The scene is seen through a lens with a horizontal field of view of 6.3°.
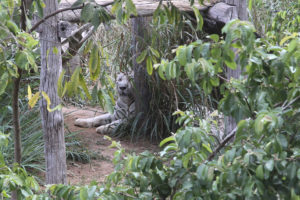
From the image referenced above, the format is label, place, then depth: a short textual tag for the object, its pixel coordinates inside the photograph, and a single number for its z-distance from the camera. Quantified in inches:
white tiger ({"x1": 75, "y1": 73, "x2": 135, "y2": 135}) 1645.7
